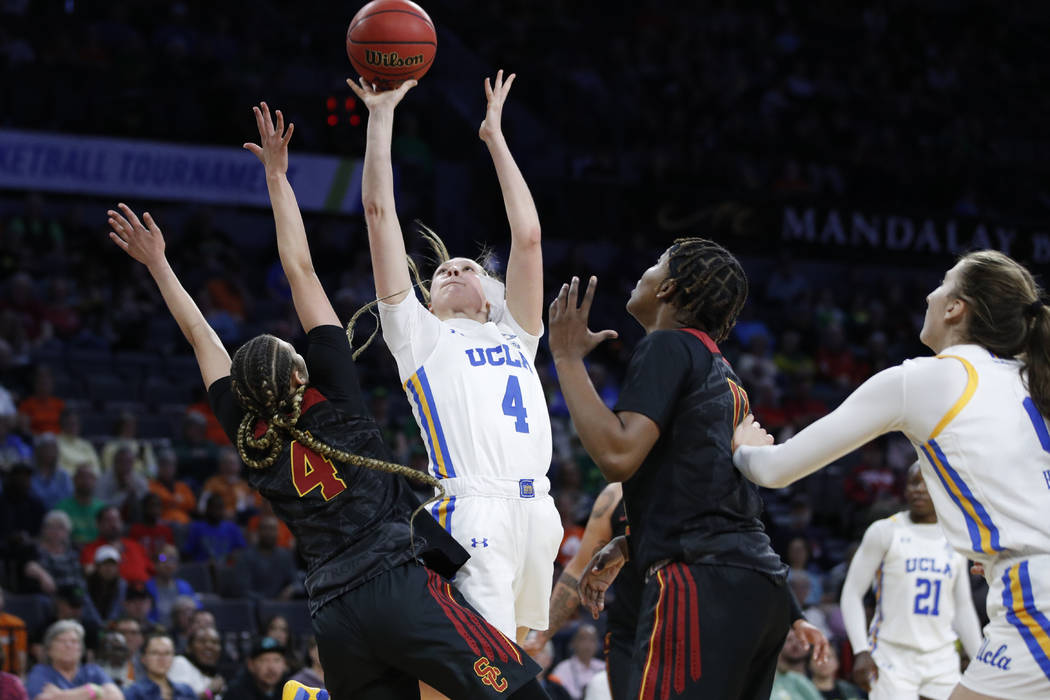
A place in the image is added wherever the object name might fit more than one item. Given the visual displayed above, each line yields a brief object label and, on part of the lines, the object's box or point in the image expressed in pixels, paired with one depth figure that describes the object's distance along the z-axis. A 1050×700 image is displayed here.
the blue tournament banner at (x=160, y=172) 29.08
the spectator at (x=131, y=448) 22.86
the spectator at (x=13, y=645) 17.72
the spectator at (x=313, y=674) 16.83
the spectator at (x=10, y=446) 22.12
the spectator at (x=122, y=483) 22.14
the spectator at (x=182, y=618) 18.91
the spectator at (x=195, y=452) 23.89
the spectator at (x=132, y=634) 17.67
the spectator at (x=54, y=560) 19.33
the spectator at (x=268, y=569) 21.05
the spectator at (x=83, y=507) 21.44
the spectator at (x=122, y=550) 20.34
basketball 10.42
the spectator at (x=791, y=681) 18.70
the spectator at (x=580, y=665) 19.84
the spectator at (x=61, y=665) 16.39
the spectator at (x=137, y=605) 19.20
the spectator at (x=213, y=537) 21.95
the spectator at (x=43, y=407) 23.47
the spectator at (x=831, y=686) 19.98
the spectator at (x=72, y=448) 22.44
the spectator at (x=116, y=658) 17.42
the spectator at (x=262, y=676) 16.44
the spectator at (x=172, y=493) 22.41
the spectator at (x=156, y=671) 16.78
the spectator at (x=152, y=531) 21.05
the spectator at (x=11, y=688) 15.46
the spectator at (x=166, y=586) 20.22
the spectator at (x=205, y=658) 17.92
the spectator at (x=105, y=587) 19.36
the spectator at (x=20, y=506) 20.39
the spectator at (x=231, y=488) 22.89
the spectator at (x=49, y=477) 21.78
